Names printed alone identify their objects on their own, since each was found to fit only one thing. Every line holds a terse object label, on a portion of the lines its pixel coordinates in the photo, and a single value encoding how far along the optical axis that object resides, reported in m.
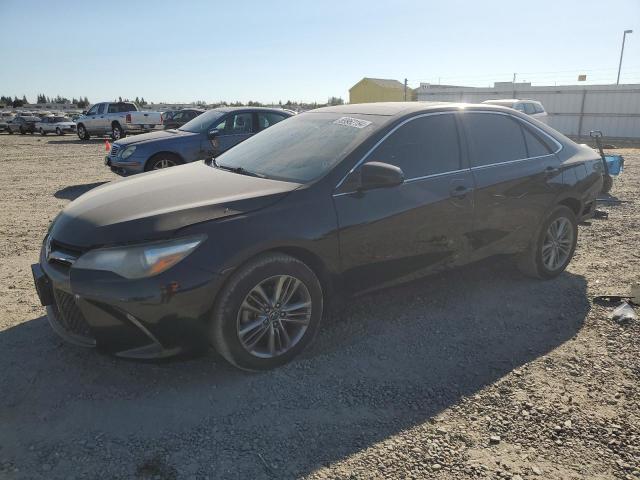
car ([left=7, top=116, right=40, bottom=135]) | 31.08
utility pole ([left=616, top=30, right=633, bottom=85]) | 36.29
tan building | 38.47
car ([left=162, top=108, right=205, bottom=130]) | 21.56
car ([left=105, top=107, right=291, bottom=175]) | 9.36
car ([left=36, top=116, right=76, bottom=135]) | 30.52
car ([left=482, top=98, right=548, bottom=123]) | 19.11
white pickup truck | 25.55
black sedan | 2.85
